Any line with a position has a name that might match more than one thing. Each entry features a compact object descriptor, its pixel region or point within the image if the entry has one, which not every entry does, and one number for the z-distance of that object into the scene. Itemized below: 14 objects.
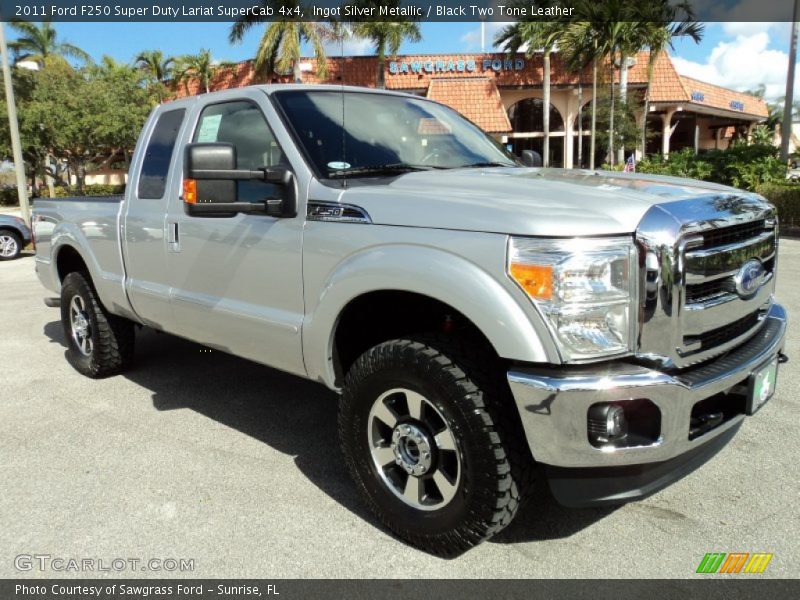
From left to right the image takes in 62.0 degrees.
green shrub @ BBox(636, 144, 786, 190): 16.58
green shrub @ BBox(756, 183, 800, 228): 14.59
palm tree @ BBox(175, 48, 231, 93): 39.53
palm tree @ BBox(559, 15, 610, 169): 24.47
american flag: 18.23
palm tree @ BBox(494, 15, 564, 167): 27.58
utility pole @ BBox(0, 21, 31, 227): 14.48
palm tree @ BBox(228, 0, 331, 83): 23.42
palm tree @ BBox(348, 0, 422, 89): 24.91
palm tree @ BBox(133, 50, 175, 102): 44.84
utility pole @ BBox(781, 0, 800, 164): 17.02
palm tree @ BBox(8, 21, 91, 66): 41.50
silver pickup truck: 2.27
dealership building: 31.03
